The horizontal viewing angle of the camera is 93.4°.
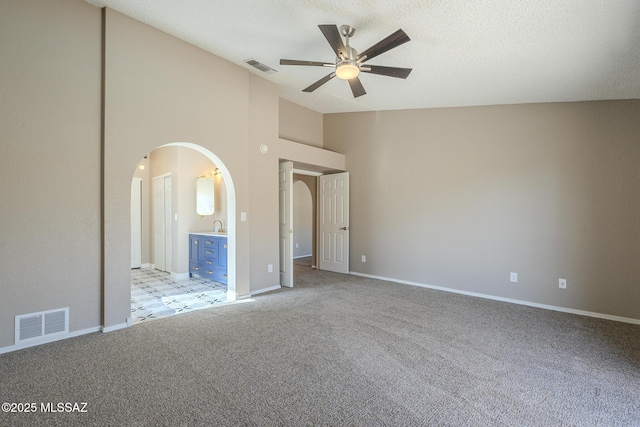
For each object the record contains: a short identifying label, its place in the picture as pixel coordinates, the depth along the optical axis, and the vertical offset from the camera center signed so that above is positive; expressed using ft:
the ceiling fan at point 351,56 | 8.06 +4.77
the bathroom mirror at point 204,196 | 19.08 +1.41
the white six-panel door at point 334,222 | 19.67 -0.32
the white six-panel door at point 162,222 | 19.72 -0.24
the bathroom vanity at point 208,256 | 16.42 -2.17
